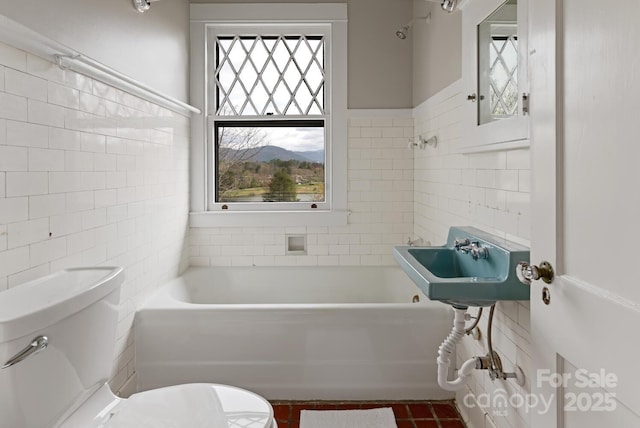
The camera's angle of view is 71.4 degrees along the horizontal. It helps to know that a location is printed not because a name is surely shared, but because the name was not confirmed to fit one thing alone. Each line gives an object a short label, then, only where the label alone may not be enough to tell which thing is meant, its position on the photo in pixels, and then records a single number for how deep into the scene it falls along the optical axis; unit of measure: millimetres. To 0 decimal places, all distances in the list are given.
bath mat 2279
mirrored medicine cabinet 1655
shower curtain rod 1507
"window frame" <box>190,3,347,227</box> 3416
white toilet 1212
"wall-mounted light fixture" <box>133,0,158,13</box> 2375
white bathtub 2477
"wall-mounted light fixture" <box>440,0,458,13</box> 2355
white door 852
